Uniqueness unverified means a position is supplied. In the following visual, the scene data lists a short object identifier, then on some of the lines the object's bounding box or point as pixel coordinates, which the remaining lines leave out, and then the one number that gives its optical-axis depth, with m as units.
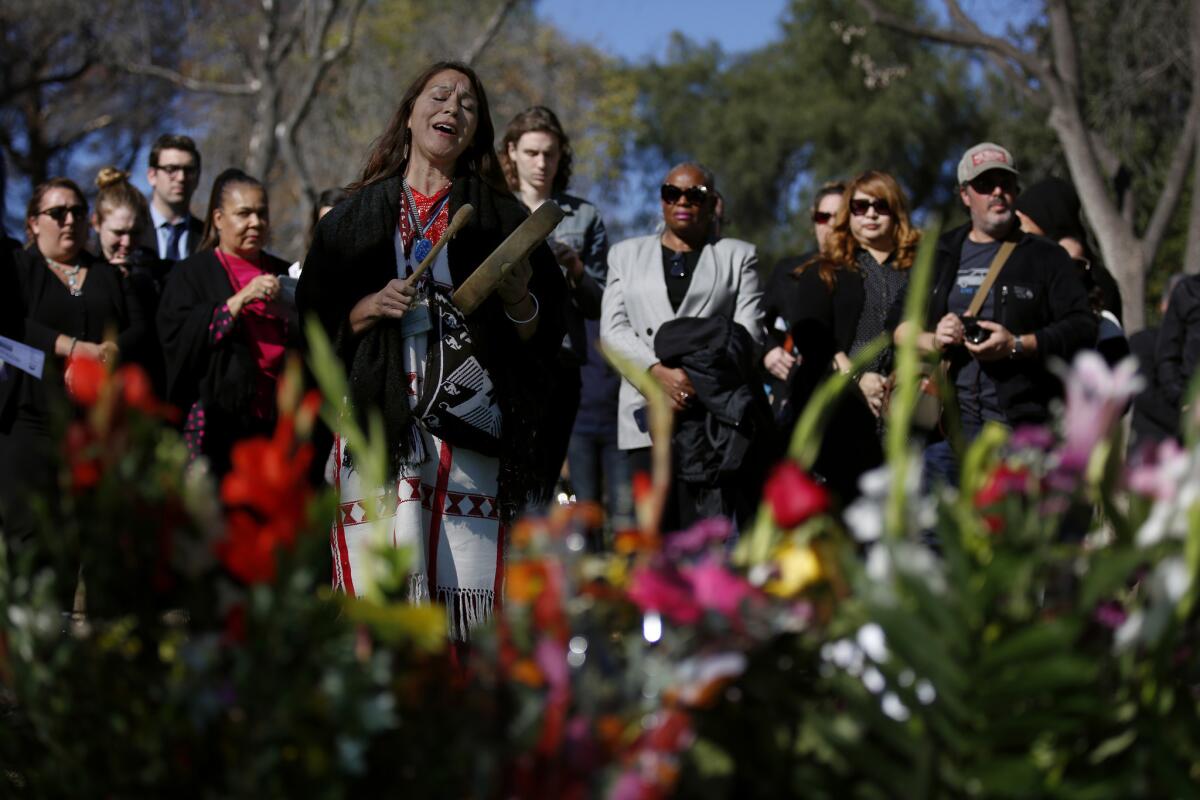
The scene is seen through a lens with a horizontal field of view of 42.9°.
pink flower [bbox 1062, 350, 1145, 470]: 1.62
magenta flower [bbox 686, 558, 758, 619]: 1.53
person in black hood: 7.21
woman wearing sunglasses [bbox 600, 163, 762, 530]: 6.27
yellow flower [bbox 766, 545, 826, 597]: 1.61
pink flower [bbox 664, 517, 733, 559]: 1.67
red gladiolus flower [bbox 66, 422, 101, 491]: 1.62
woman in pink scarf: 5.94
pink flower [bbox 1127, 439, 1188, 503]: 1.61
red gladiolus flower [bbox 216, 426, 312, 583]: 1.53
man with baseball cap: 5.42
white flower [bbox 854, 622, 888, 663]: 1.70
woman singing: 4.02
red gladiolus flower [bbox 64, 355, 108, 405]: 1.61
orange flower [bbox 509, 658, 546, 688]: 1.50
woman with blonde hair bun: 6.29
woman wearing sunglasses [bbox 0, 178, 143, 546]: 5.68
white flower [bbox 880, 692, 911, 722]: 1.64
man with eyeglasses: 7.17
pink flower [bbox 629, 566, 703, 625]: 1.53
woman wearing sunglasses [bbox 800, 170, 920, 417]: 6.15
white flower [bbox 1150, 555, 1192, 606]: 1.54
